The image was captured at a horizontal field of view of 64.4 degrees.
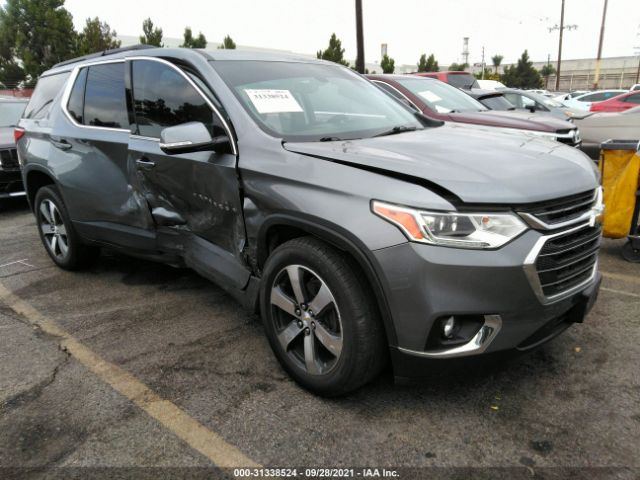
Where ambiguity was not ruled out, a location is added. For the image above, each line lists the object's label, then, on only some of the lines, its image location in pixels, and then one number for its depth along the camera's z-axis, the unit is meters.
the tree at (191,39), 29.01
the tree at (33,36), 25.95
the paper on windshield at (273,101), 2.93
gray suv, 2.10
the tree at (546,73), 68.53
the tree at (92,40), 26.58
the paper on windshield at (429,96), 6.90
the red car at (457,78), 11.00
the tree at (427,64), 36.34
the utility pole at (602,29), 45.28
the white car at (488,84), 20.40
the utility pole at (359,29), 15.59
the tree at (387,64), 30.16
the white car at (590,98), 21.12
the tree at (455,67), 55.49
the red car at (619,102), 14.32
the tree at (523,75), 60.69
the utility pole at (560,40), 45.84
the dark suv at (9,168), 7.19
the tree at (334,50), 28.52
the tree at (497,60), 73.50
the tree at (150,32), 27.31
